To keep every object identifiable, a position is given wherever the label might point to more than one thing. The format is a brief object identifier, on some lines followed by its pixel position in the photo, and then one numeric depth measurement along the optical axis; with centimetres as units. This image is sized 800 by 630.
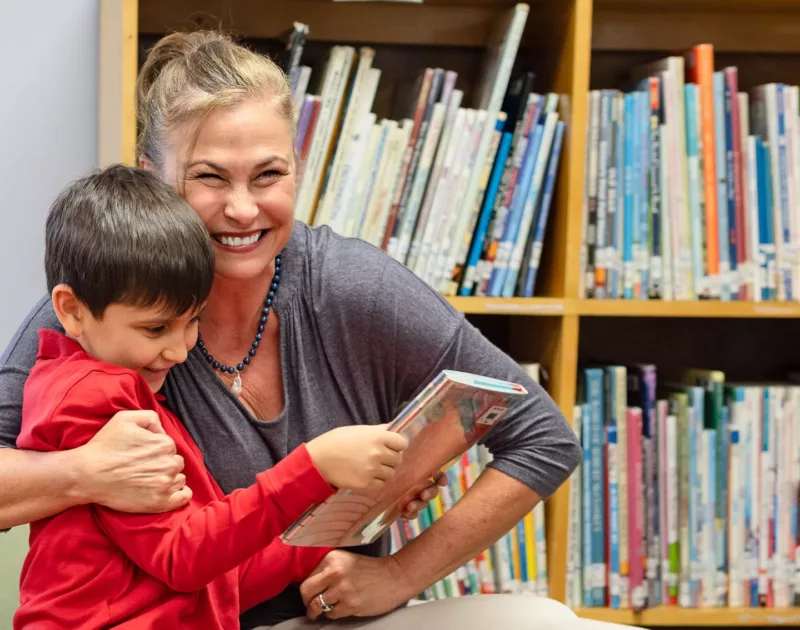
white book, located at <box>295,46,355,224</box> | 237
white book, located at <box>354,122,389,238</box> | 237
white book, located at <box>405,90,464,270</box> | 238
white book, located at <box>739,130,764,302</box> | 242
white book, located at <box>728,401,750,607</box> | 245
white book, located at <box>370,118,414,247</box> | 238
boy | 190
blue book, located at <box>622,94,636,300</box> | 240
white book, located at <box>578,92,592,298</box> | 239
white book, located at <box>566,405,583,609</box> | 243
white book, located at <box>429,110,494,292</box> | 238
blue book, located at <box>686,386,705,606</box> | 244
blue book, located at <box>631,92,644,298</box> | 240
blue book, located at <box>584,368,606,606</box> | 243
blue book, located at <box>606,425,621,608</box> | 243
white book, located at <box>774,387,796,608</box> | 246
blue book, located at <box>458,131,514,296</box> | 239
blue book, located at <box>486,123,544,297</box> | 239
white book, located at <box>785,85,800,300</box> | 242
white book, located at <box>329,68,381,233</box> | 237
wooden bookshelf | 237
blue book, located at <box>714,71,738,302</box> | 242
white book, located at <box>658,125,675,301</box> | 241
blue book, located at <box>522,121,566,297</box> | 238
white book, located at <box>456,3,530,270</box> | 238
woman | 205
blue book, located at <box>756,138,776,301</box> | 242
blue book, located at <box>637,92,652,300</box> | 240
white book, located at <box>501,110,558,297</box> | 238
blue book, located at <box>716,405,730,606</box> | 245
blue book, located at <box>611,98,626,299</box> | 240
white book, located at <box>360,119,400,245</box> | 238
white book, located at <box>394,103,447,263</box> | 238
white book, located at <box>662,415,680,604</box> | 244
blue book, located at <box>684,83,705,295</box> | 241
